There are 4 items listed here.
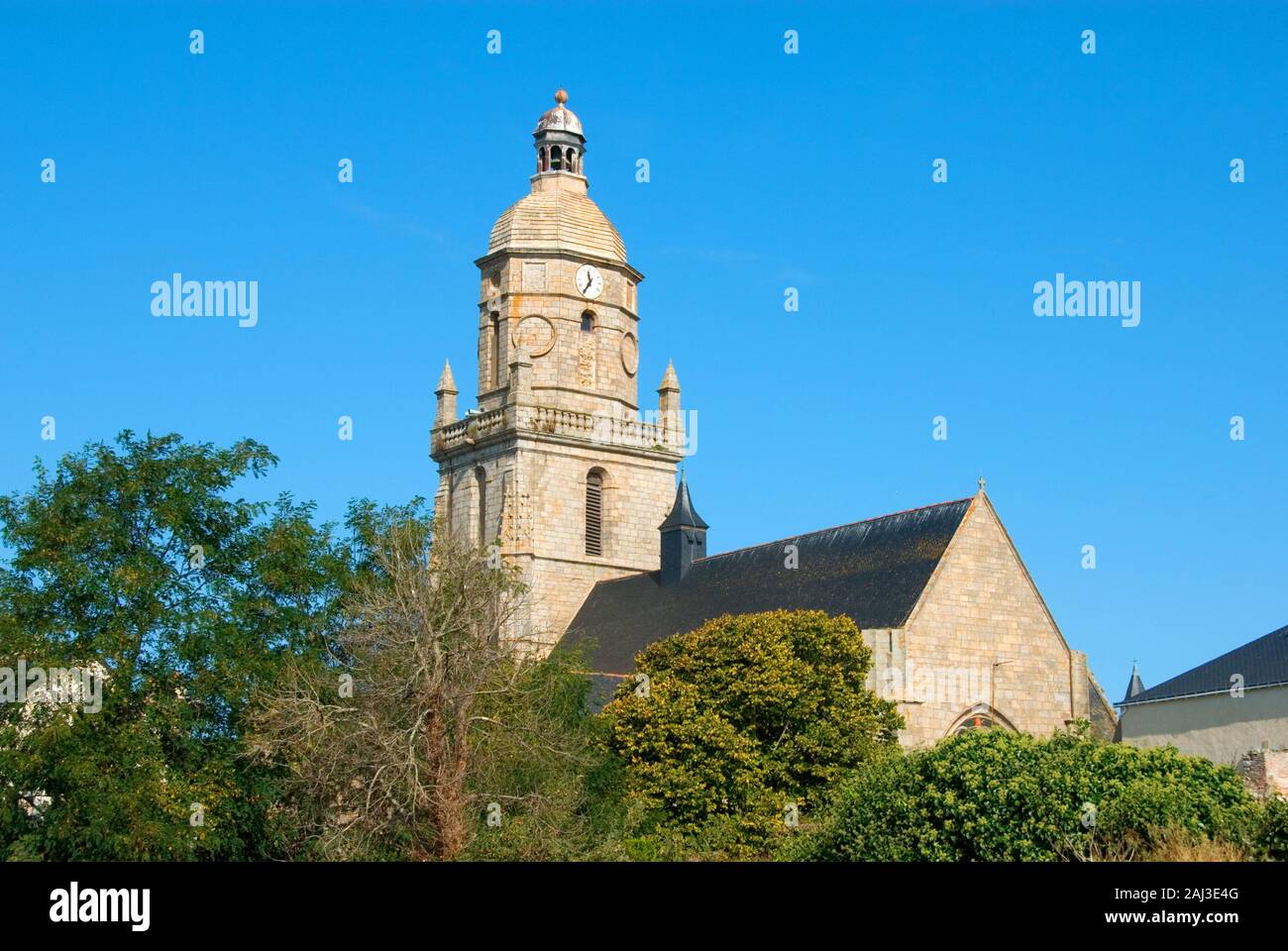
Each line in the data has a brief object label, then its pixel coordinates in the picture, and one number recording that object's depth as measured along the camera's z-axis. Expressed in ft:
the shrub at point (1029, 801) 90.27
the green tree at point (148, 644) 105.91
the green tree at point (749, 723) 128.88
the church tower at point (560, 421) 200.44
